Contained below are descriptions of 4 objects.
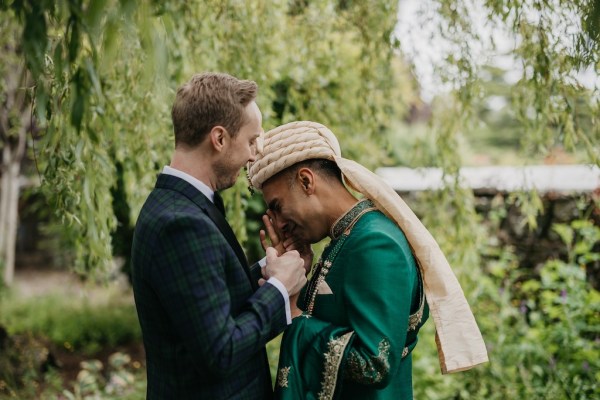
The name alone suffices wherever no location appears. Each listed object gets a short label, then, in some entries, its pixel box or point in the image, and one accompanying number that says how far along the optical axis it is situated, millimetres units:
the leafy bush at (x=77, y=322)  7246
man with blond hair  1746
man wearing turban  1930
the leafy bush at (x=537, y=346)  4285
